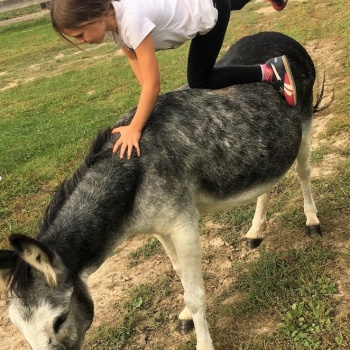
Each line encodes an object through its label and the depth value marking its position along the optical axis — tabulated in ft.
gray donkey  8.67
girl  10.09
